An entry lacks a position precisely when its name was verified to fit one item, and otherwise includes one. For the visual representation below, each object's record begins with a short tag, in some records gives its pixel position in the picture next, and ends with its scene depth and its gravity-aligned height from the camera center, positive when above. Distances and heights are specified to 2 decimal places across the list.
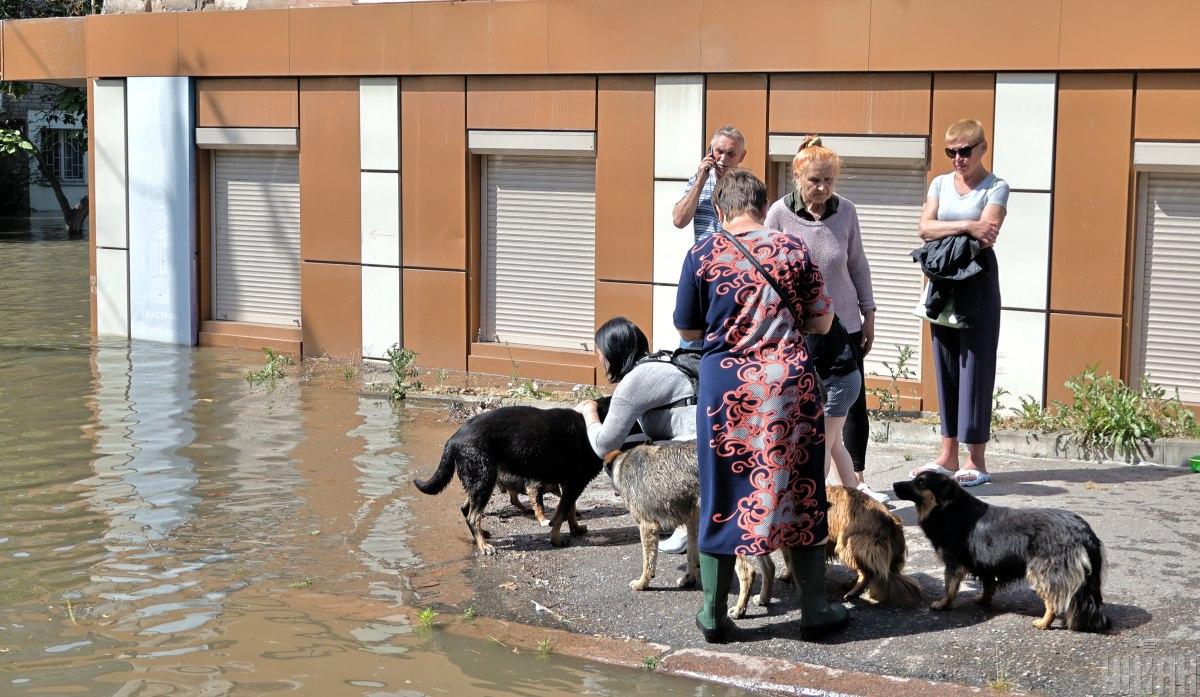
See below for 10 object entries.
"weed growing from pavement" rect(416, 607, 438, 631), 6.34 -1.81
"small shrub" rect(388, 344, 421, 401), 11.81 -1.35
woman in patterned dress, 5.54 -0.70
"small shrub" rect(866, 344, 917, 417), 10.29 -1.23
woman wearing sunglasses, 7.73 -0.60
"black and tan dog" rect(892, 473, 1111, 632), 5.57 -1.30
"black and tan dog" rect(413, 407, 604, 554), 7.29 -1.22
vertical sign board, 14.55 +0.04
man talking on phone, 7.46 +0.21
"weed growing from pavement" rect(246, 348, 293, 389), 12.70 -1.45
